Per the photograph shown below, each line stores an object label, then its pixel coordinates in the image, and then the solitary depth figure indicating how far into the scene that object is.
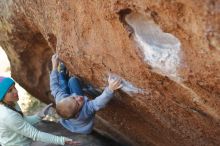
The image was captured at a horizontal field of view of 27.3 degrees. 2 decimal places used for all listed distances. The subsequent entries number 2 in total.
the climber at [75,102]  4.49
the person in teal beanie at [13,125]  4.48
